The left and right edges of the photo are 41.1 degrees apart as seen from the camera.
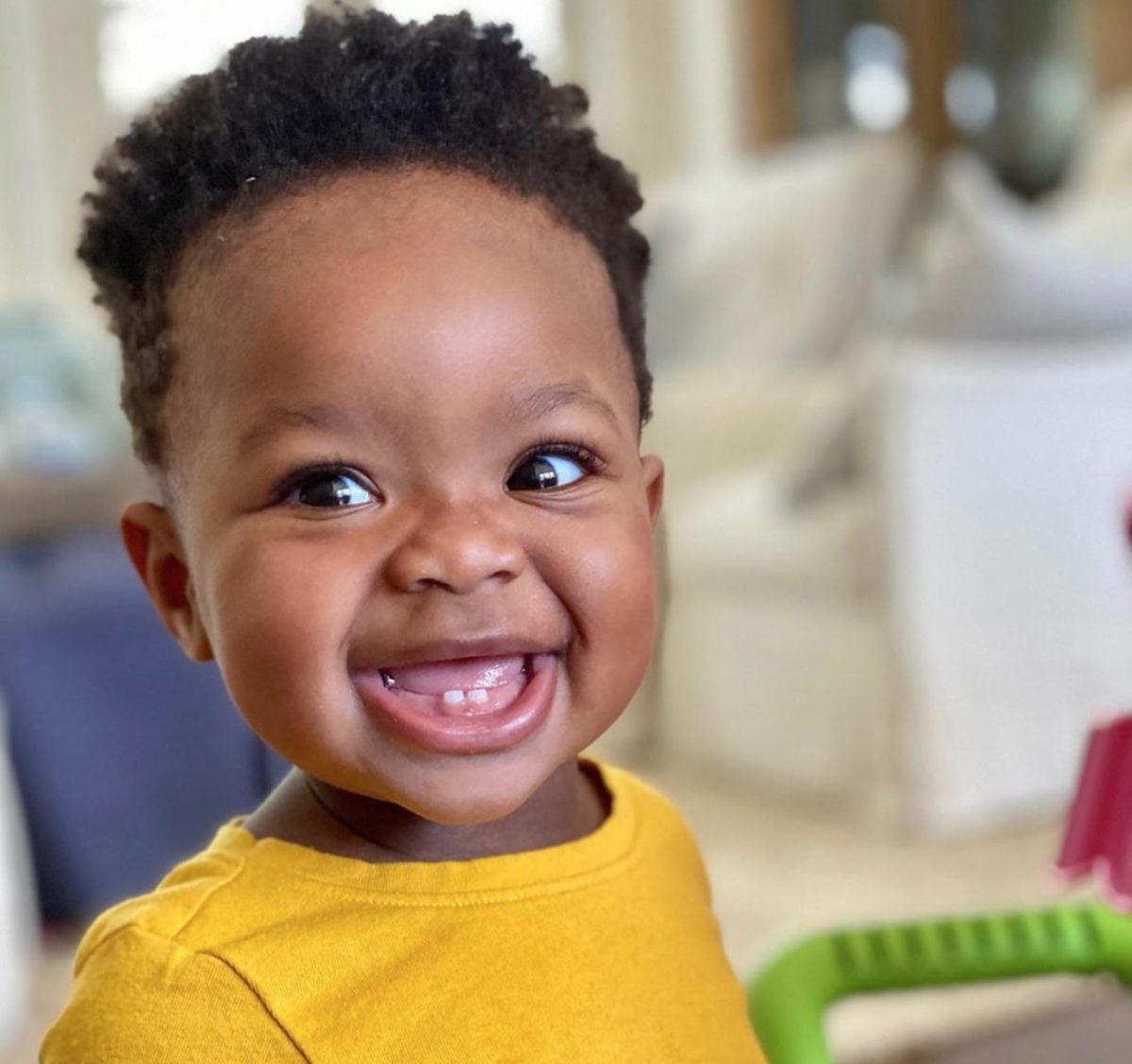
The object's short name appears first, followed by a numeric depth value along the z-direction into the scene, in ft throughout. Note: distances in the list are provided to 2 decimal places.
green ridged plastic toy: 2.29
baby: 1.66
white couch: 5.79
